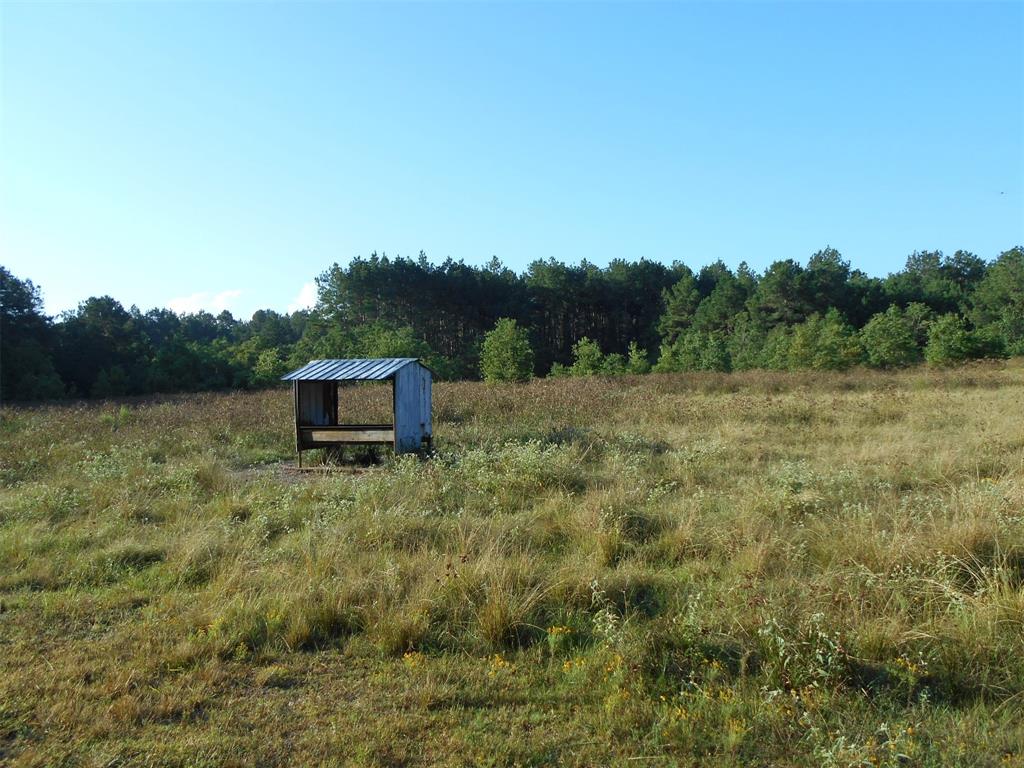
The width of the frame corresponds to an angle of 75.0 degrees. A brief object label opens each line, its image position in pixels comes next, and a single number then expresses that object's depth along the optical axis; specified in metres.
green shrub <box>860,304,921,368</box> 34.56
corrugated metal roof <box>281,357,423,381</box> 11.27
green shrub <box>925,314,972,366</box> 33.16
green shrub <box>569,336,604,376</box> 37.69
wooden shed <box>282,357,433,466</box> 11.41
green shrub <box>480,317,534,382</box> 32.34
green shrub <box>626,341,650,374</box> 40.34
